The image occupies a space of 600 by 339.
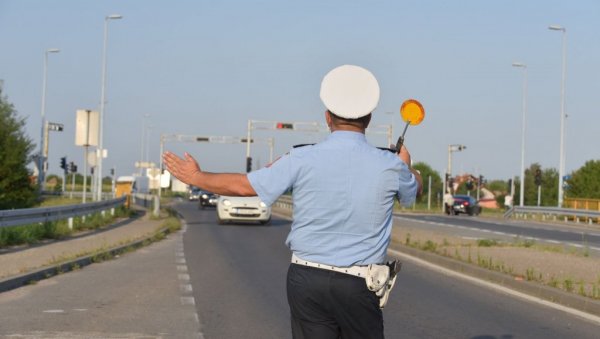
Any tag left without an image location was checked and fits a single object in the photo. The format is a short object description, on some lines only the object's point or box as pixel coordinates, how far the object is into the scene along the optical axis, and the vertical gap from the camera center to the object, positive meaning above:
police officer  4.09 -0.08
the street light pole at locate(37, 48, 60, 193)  56.35 +2.66
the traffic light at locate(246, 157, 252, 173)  72.76 +1.48
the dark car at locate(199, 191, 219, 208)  63.59 -1.17
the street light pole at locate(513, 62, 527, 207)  64.31 +3.69
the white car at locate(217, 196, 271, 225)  36.00 -1.00
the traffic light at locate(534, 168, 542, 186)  62.89 +1.09
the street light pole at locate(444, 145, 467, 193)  74.44 +3.14
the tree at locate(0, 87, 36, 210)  46.72 +0.61
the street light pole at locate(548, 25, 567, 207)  57.09 +3.76
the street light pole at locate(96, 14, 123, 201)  46.06 +3.93
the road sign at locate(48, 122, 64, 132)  69.69 +3.42
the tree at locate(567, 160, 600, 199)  79.19 +1.14
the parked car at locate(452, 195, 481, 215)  64.25 -0.93
